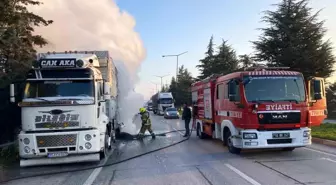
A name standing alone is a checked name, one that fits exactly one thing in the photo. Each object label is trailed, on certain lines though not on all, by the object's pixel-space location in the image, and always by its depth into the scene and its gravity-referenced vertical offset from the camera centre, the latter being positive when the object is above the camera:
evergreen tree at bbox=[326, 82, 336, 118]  37.13 +0.10
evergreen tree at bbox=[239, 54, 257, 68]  39.07 +5.09
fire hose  9.15 -1.64
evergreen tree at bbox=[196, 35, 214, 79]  51.90 +6.45
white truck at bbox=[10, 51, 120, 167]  9.88 -0.13
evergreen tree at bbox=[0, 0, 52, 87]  13.08 +2.56
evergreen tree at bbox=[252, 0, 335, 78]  24.06 +4.15
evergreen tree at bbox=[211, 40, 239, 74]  46.62 +6.04
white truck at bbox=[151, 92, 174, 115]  51.50 +0.69
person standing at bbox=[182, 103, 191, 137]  18.19 -0.53
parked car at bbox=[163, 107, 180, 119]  43.25 -0.92
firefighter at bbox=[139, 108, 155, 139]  16.99 -0.68
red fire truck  10.62 -0.14
